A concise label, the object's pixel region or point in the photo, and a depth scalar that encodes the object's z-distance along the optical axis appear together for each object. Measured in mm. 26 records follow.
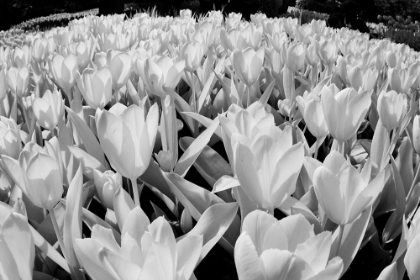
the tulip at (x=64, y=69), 1479
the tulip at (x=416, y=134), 1012
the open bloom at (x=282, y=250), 542
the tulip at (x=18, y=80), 1538
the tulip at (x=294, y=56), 1682
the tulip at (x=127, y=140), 829
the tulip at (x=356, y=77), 1489
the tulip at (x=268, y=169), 729
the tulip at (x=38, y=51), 2127
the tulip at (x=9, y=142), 1024
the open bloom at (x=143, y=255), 560
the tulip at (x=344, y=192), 715
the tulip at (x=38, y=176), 768
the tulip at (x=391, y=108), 1102
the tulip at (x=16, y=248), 630
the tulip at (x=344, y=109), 972
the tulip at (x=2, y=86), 1409
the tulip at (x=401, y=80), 1554
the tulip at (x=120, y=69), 1407
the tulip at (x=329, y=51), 2031
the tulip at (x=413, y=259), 618
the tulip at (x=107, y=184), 940
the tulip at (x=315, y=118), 1043
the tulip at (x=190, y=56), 1567
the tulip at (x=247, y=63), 1435
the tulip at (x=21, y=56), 1880
